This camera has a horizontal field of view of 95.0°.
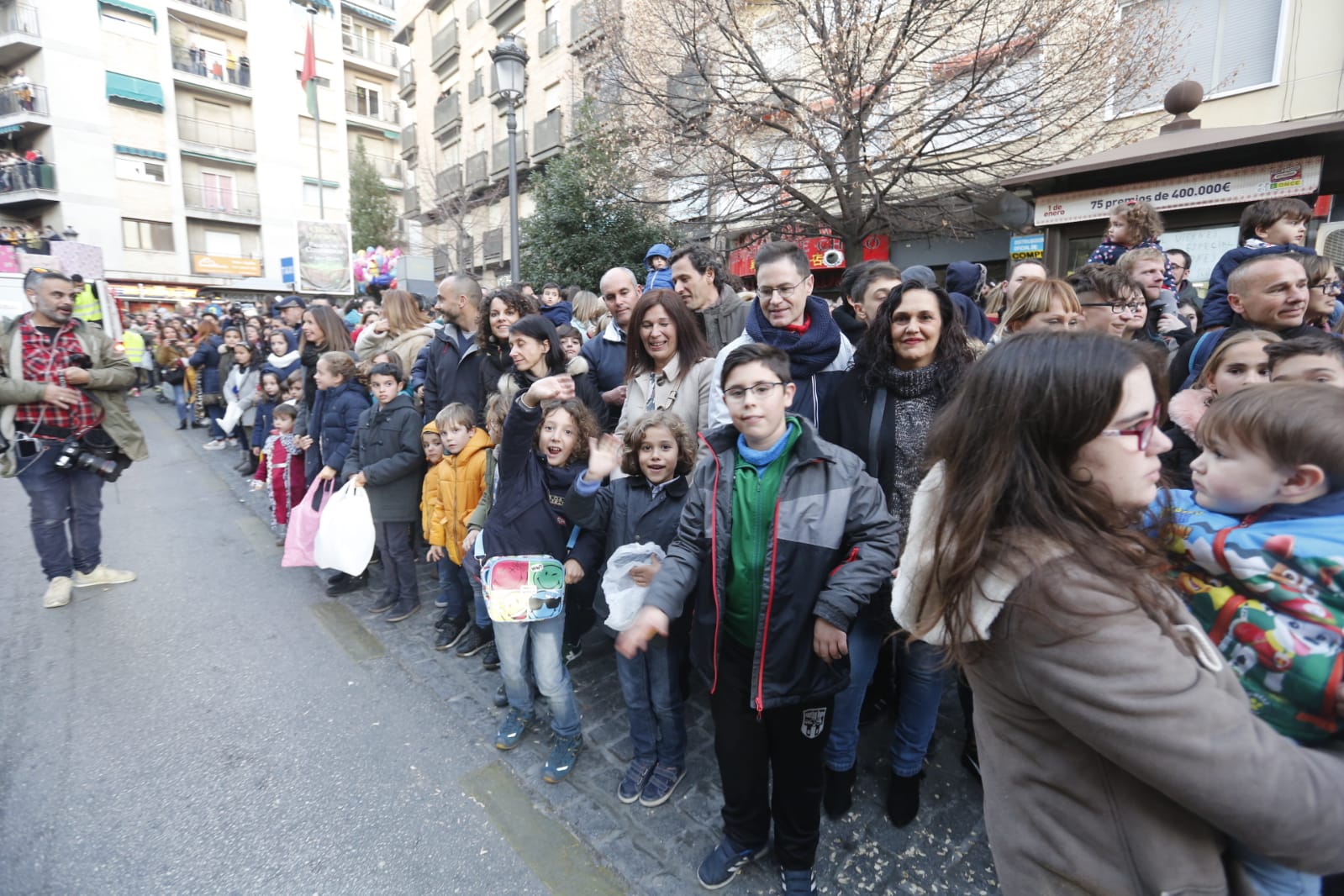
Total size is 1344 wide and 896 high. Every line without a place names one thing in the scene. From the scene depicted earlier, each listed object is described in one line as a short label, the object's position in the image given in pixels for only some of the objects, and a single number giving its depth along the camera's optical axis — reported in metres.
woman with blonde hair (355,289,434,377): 5.37
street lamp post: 7.73
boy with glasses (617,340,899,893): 2.06
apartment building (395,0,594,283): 21.05
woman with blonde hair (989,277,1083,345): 2.86
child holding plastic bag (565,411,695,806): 2.75
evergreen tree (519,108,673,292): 11.73
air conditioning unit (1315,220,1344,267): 7.12
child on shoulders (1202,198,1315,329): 3.13
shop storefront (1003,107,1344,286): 6.42
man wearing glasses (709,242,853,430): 2.90
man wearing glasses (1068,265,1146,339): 3.15
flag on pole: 27.34
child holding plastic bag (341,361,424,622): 4.23
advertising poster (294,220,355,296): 20.20
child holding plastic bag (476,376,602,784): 2.88
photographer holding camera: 4.44
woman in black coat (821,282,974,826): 2.48
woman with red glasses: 0.91
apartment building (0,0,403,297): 24.47
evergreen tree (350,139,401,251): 30.58
